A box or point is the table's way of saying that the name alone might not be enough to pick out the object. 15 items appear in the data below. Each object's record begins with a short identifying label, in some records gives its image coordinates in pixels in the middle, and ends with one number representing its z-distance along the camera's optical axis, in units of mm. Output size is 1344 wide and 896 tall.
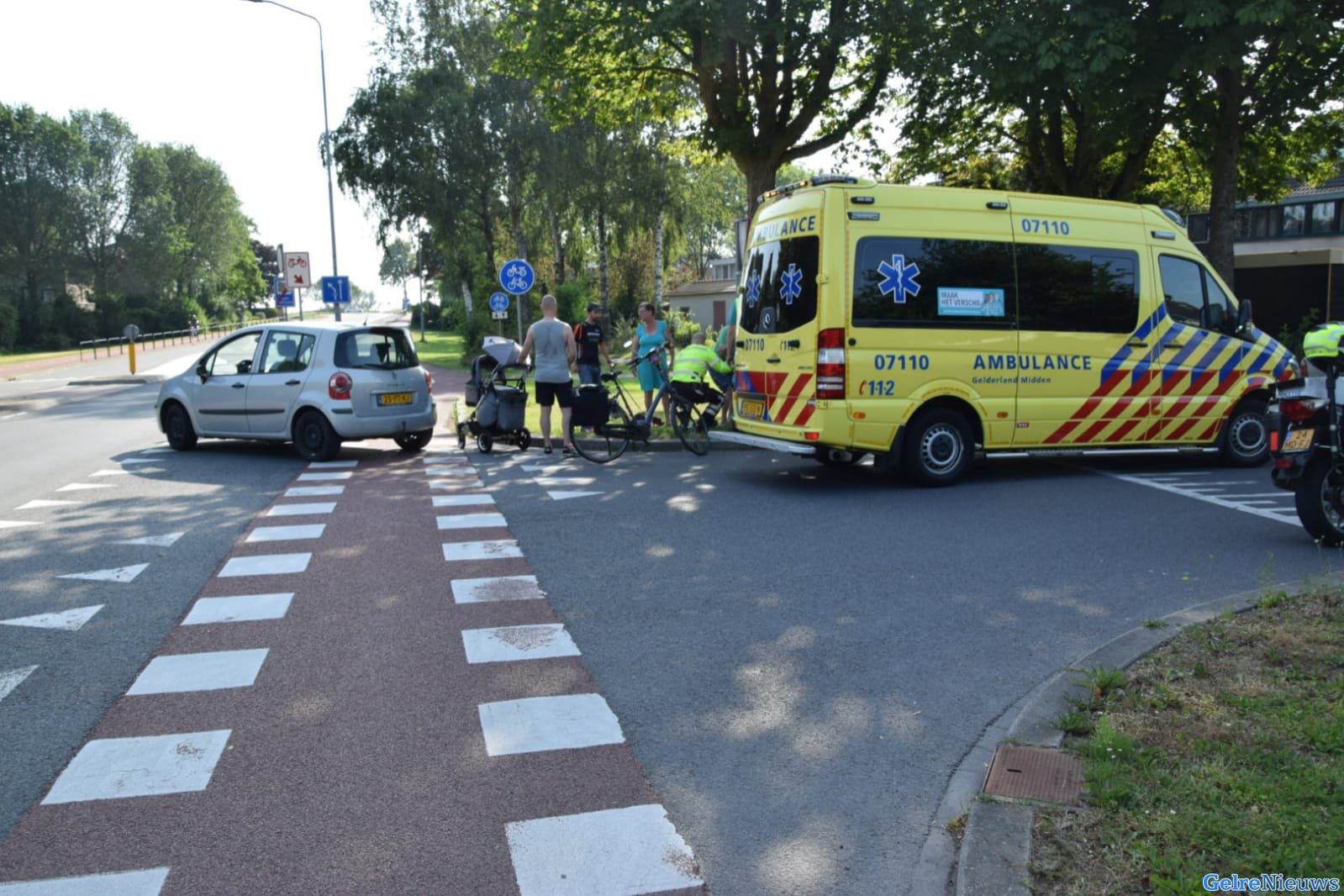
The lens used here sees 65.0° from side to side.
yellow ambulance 9852
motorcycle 7473
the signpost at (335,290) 25438
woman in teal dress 14414
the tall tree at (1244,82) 14273
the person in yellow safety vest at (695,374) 12945
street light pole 29062
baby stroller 13500
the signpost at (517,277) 18769
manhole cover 3635
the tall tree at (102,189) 67312
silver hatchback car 12805
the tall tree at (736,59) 15938
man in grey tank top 12484
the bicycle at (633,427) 12828
